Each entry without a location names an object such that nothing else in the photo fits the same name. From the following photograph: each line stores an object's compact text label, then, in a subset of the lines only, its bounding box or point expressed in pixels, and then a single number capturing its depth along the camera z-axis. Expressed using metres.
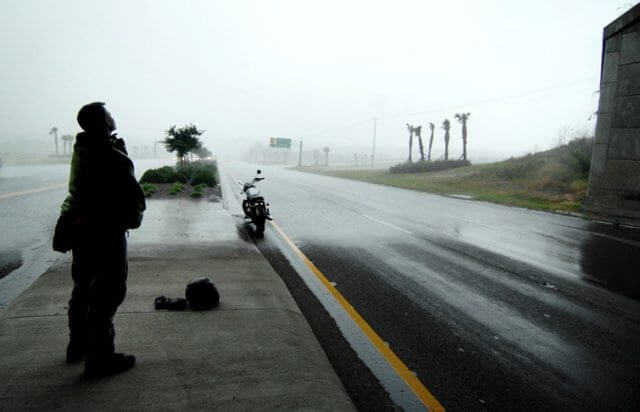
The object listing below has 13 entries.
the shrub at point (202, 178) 20.22
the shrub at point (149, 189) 15.35
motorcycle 9.80
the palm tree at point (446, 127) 57.88
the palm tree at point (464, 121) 54.25
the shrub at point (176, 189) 16.07
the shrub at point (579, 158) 21.73
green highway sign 97.56
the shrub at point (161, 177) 19.45
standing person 2.93
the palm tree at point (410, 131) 61.17
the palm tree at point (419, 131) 55.69
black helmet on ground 4.39
